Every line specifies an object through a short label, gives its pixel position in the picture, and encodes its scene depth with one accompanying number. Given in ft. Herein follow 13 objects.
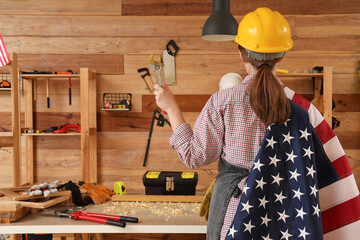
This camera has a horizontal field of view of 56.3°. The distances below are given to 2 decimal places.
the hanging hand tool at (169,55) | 10.81
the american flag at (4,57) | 7.29
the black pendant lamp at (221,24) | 8.20
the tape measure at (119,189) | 7.30
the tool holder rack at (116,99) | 10.61
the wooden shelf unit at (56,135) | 10.53
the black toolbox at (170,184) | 6.64
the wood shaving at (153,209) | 5.52
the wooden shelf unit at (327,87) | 9.98
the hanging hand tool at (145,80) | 10.85
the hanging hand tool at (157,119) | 10.95
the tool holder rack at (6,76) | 10.89
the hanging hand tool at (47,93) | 10.34
